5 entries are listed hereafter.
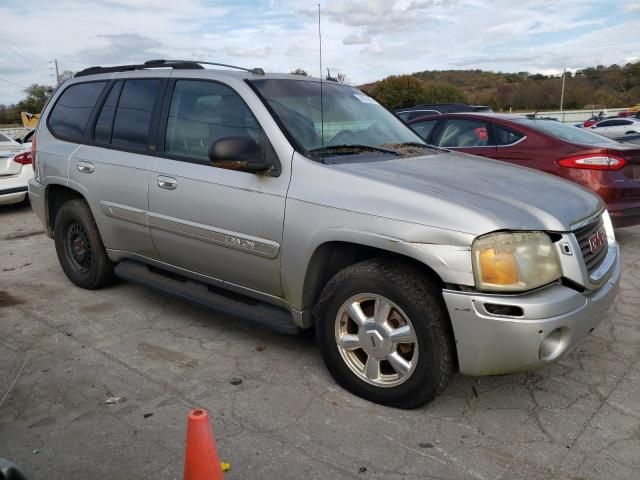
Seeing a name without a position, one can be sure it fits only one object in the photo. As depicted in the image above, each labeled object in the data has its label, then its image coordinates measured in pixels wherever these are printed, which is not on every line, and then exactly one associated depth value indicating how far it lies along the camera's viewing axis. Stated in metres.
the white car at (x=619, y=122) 24.81
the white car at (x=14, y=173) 8.76
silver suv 2.75
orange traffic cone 2.07
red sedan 5.86
